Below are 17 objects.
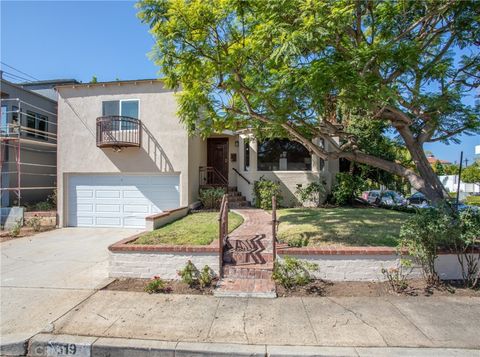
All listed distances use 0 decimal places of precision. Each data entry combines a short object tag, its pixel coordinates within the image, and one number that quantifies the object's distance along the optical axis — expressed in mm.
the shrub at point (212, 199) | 10828
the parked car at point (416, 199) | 17473
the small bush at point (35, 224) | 10492
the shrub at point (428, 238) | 4930
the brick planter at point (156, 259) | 5413
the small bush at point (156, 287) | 4941
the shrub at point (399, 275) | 4828
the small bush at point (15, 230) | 9602
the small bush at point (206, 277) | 5078
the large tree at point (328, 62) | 5016
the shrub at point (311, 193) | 11188
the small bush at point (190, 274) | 5152
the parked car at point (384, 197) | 14945
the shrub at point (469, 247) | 4855
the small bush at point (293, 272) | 4980
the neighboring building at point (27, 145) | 12482
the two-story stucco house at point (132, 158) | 10648
